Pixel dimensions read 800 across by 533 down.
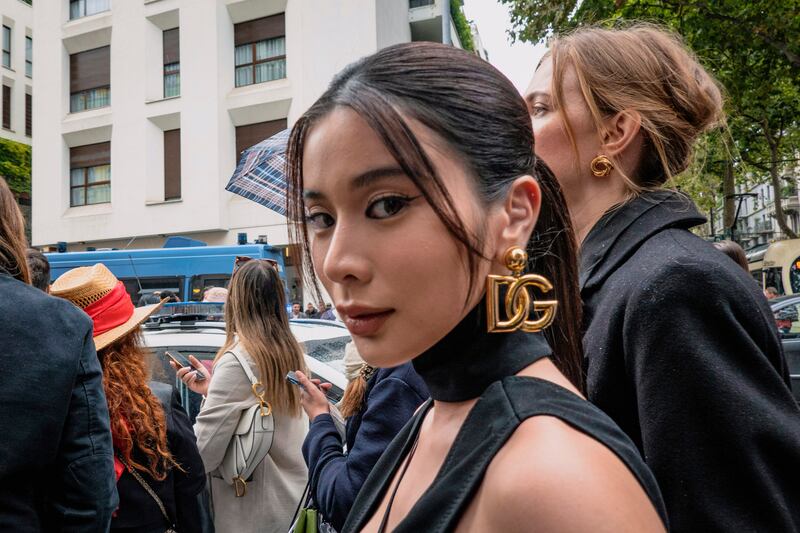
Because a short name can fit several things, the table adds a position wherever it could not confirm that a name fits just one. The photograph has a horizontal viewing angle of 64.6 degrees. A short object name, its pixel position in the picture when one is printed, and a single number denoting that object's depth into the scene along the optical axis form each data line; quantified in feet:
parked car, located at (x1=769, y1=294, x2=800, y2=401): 17.84
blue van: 42.39
